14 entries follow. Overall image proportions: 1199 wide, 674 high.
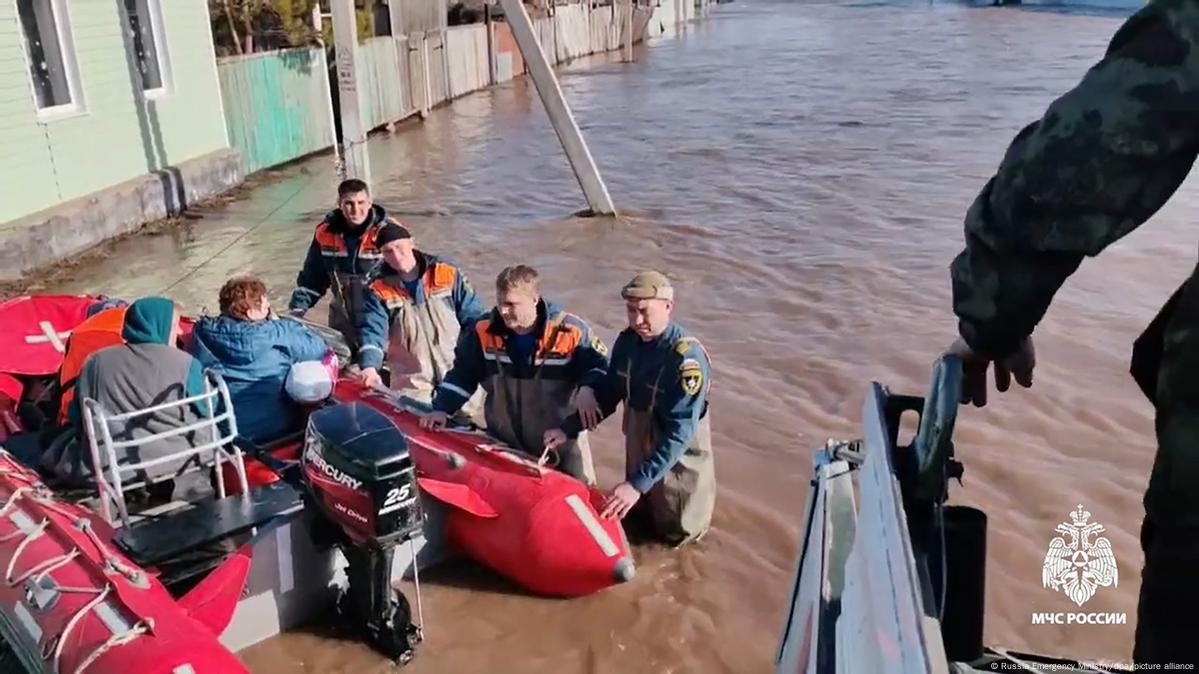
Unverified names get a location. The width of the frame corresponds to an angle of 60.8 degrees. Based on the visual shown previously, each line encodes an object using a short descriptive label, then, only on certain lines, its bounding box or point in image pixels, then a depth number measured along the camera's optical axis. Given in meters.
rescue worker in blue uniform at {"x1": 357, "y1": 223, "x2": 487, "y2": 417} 5.37
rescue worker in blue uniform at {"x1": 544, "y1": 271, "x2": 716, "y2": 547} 4.30
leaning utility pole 10.79
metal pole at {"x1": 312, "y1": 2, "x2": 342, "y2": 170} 15.45
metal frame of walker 3.72
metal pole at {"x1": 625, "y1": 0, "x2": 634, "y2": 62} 34.59
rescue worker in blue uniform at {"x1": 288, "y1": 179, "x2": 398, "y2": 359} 5.77
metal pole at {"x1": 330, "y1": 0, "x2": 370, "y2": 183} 10.45
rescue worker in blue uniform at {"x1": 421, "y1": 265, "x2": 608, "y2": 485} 4.50
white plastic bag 4.52
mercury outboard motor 3.54
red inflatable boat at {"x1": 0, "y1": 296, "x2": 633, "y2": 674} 3.22
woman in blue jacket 4.43
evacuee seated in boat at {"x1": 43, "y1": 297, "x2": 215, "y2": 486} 3.95
